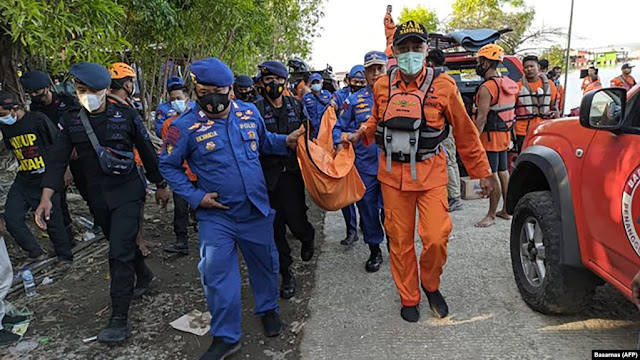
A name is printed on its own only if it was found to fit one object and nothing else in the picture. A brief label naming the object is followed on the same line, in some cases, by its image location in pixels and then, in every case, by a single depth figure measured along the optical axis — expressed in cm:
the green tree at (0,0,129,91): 306
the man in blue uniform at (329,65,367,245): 499
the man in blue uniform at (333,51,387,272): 425
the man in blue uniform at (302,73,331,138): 530
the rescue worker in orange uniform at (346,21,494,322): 310
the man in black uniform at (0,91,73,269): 449
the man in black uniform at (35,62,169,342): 322
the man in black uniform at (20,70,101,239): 485
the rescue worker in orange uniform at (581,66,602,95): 1105
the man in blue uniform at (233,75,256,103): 476
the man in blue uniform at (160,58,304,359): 284
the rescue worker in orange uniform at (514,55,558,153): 566
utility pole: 1313
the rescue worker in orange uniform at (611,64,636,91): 1020
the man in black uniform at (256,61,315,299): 383
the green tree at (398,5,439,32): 3888
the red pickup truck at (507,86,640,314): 232
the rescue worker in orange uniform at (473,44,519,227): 514
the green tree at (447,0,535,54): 3095
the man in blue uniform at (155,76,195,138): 551
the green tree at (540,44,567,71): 3187
